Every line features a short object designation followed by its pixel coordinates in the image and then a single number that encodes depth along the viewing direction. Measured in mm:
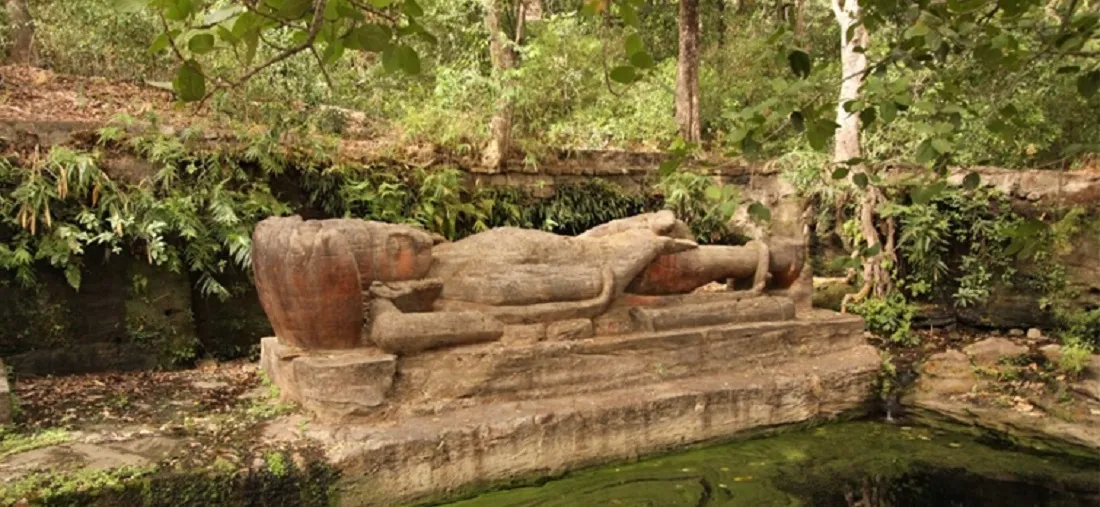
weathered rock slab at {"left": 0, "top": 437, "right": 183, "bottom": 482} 3516
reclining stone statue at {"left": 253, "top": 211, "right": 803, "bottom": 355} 4266
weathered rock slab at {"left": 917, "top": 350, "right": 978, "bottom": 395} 6094
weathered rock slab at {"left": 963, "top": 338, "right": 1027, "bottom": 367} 6711
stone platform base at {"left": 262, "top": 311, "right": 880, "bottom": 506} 4121
